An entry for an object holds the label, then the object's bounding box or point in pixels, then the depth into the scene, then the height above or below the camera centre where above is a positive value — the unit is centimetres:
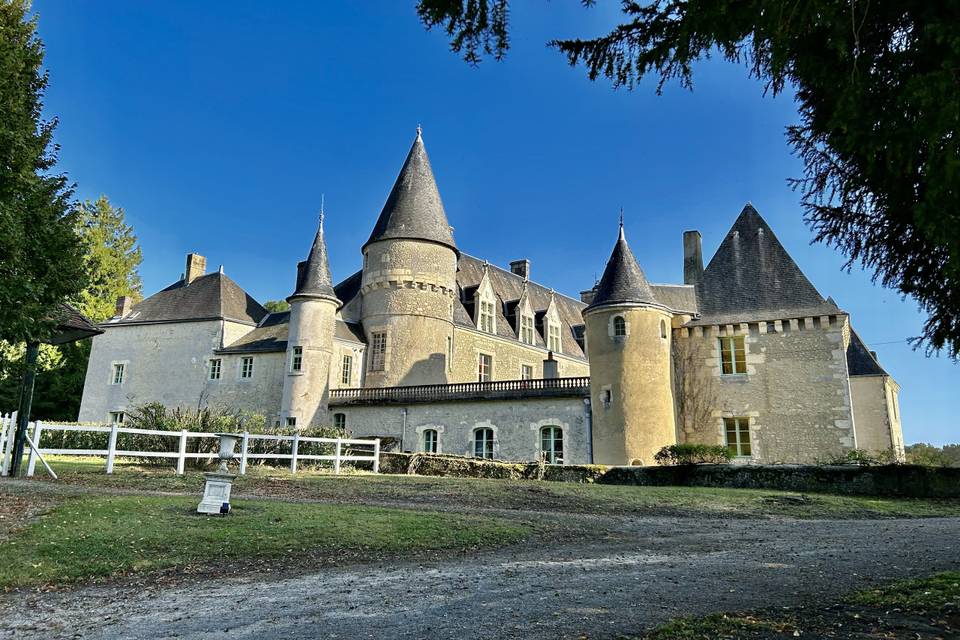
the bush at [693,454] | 1984 +68
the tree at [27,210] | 980 +396
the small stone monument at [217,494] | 873 -31
